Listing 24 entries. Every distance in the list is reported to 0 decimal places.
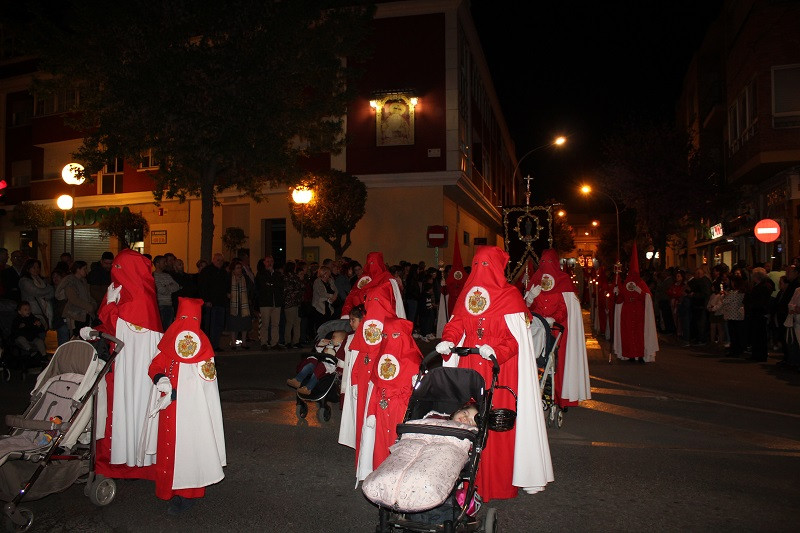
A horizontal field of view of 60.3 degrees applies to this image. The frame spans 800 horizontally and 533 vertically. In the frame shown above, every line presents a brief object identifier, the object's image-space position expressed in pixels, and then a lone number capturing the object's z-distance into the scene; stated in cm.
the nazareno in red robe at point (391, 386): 573
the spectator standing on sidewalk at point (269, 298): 1568
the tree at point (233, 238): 2821
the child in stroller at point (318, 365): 897
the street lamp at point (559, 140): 3344
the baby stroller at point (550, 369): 783
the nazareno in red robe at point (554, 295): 877
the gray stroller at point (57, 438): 519
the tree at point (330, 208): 2328
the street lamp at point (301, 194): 2125
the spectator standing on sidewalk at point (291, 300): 1583
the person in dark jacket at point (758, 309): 1443
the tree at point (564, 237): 7123
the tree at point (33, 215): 3076
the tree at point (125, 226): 2808
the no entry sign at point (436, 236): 2355
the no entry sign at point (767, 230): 1809
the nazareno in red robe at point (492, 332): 559
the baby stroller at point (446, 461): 409
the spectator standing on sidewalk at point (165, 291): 1362
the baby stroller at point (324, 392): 897
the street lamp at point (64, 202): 1750
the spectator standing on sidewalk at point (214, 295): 1455
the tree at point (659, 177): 3250
